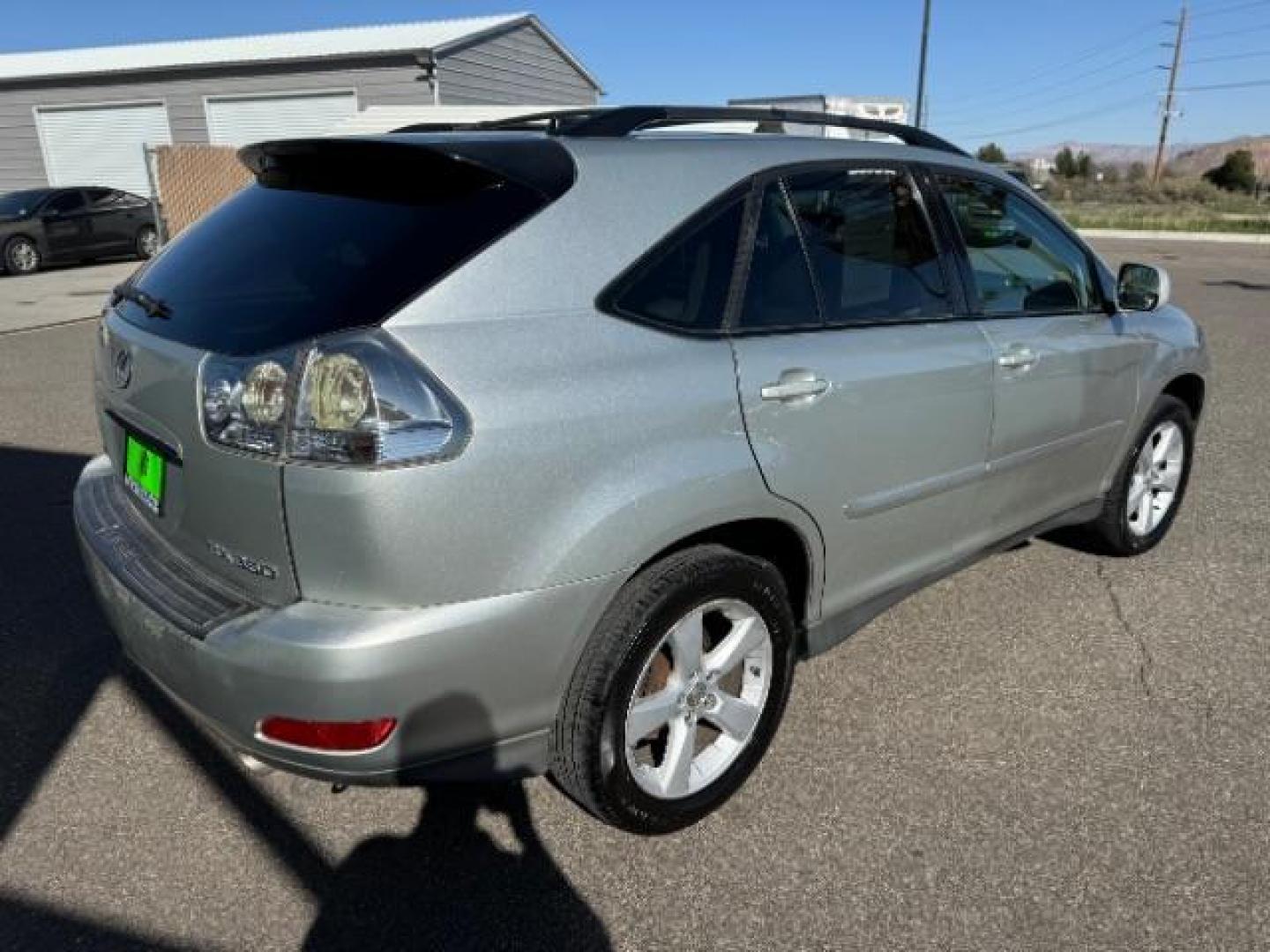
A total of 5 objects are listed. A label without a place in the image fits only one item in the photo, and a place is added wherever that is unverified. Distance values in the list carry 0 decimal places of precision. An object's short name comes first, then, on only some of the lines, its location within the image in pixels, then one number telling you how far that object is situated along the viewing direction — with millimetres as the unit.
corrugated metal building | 20281
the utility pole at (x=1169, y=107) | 54531
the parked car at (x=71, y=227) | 16516
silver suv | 1866
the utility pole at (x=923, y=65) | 24281
